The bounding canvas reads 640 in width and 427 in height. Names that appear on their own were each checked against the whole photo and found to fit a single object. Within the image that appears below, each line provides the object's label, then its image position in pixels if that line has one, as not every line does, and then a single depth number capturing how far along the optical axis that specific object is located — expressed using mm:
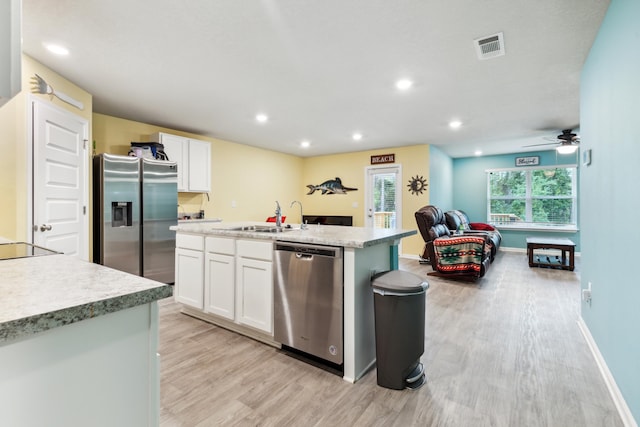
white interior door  2793
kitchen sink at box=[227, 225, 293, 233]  2851
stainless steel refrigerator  3742
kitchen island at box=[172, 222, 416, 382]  1999
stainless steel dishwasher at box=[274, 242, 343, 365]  2035
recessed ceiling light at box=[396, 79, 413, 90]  3160
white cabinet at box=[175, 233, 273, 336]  2441
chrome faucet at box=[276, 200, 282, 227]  2944
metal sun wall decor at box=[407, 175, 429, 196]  6262
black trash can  1872
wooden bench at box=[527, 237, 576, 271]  5077
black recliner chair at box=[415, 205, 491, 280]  4234
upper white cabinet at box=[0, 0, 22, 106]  758
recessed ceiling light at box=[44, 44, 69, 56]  2486
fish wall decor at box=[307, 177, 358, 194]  7371
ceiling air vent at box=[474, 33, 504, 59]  2350
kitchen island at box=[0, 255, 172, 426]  586
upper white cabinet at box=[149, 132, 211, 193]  4676
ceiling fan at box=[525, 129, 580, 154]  5086
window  6922
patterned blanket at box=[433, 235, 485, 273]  4223
